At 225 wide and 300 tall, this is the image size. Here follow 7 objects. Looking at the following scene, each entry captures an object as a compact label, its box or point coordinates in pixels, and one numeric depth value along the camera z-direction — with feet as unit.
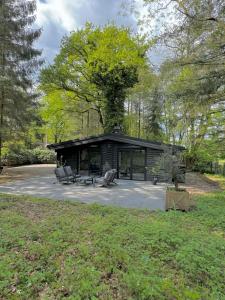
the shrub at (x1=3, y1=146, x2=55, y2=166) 71.56
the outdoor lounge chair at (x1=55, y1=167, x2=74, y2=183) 36.26
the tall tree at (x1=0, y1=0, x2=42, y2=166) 41.93
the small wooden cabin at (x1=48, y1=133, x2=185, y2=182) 43.01
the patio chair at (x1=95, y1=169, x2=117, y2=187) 34.83
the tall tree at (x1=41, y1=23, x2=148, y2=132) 56.70
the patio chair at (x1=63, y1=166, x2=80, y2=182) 37.88
